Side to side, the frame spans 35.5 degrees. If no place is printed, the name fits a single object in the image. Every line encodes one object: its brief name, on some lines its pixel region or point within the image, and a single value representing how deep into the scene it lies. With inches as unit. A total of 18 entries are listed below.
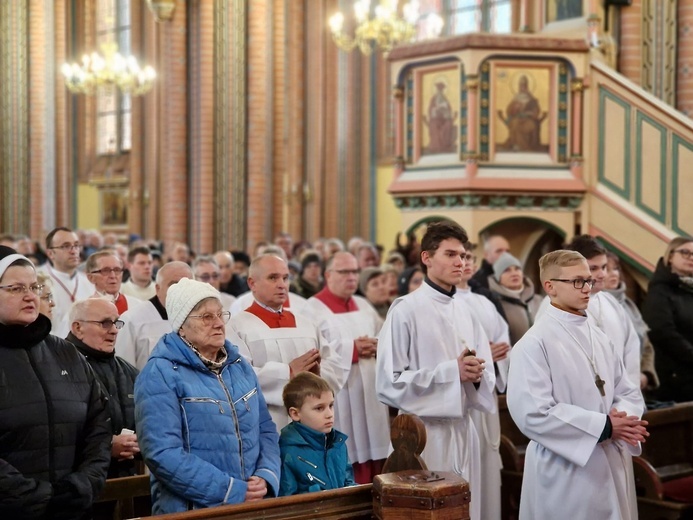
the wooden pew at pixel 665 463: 234.4
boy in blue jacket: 176.4
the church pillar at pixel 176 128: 594.9
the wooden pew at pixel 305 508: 141.3
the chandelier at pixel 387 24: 631.8
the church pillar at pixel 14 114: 829.2
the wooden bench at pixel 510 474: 256.2
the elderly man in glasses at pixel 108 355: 190.5
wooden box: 138.3
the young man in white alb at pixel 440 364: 207.0
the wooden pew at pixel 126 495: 179.2
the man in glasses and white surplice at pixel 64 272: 306.7
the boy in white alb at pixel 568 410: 183.9
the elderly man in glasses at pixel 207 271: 300.2
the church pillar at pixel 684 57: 441.7
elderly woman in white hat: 156.8
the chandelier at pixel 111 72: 825.5
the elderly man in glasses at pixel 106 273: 262.1
